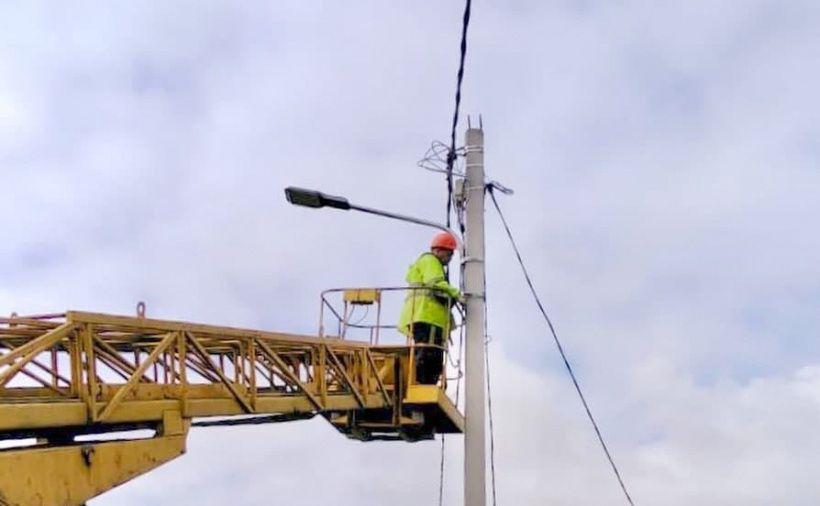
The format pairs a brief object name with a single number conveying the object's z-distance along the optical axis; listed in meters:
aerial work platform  7.52
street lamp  10.80
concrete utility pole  11.45
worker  12.65
